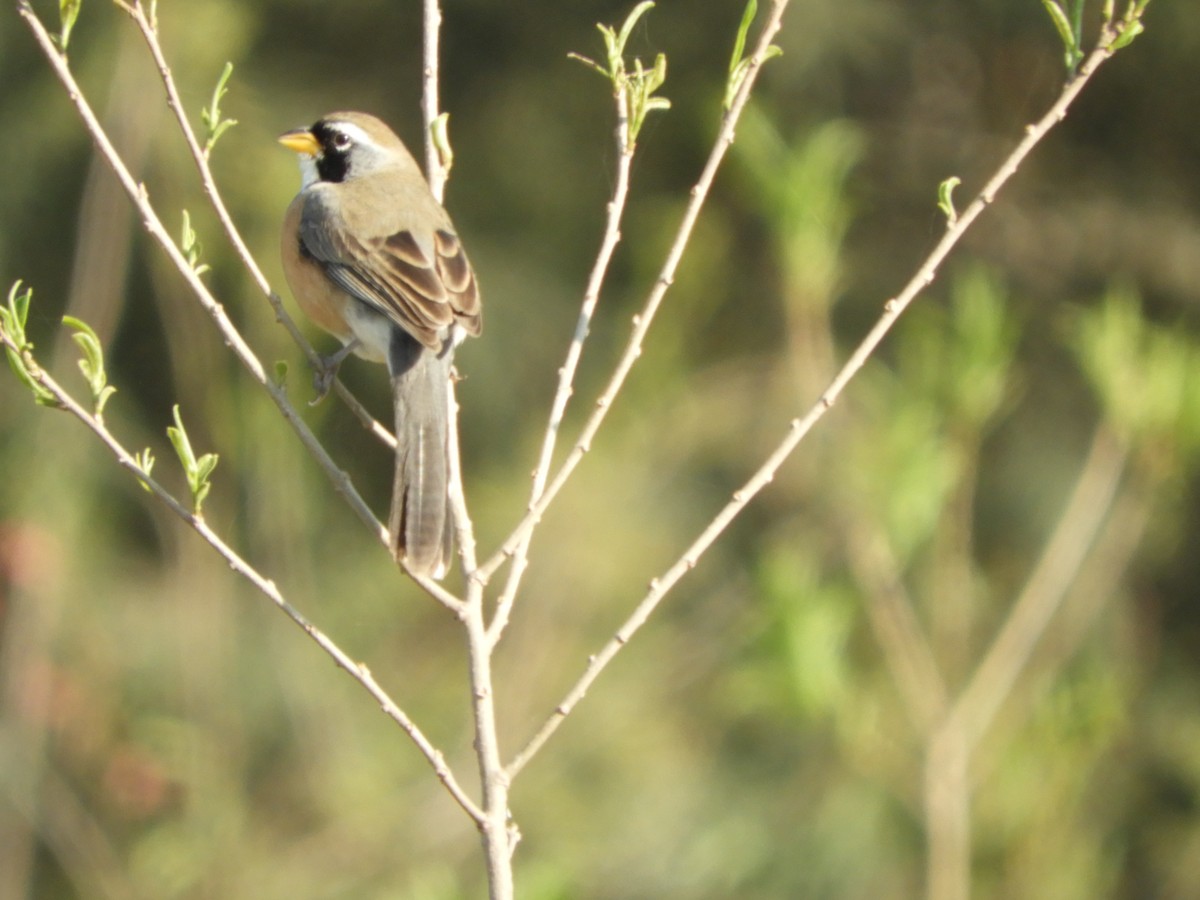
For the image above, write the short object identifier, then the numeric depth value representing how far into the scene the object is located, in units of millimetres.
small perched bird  6602
